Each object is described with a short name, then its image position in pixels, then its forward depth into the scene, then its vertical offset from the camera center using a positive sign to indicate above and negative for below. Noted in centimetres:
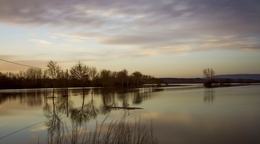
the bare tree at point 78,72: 6144 +220
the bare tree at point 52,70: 4825 +223
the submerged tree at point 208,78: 9137 +15
